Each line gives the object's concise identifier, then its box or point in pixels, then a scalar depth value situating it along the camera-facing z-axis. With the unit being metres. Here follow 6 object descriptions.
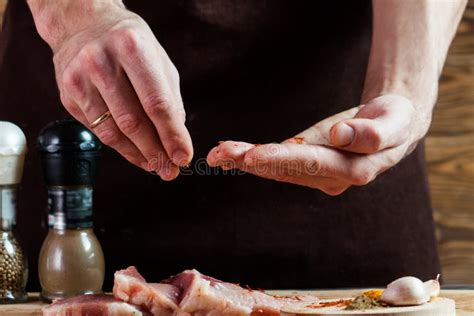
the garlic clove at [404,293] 0.94
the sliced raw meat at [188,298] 0.97
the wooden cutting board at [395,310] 0.92
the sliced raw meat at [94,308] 0.96
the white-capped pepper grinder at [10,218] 1.05
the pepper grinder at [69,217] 1.04
